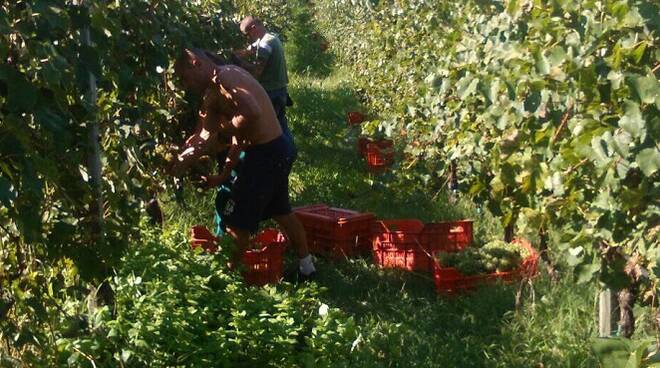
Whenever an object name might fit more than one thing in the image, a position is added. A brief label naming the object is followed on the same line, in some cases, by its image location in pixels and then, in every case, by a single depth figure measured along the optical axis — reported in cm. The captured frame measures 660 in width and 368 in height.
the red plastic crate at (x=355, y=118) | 1048
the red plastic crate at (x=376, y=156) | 817
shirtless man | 489
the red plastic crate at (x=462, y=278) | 530
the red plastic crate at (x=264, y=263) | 521
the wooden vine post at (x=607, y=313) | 371
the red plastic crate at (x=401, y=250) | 583
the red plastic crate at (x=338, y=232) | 607
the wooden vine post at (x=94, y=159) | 321
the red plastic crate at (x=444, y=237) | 591
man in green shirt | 685
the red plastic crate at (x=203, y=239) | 495
